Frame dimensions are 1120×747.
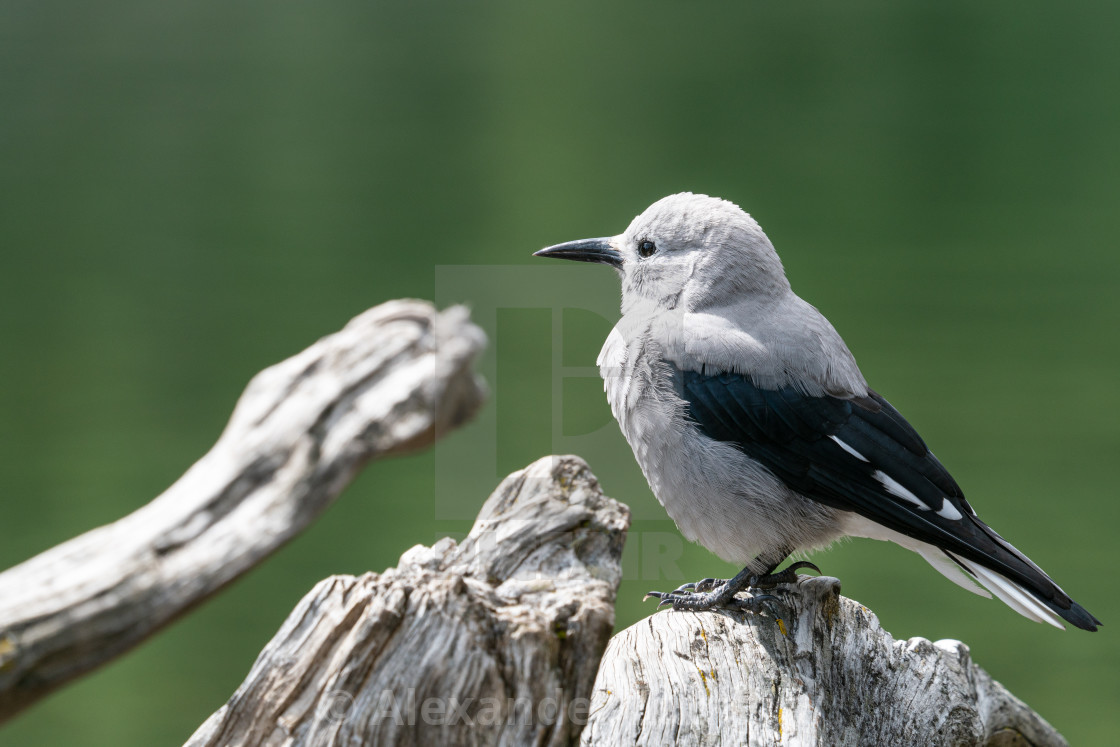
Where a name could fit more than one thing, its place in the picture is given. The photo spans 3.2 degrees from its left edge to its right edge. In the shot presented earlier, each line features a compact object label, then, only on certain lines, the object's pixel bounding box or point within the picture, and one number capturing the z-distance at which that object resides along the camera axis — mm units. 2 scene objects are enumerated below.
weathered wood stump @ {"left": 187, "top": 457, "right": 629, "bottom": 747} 7877
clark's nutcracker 7928
